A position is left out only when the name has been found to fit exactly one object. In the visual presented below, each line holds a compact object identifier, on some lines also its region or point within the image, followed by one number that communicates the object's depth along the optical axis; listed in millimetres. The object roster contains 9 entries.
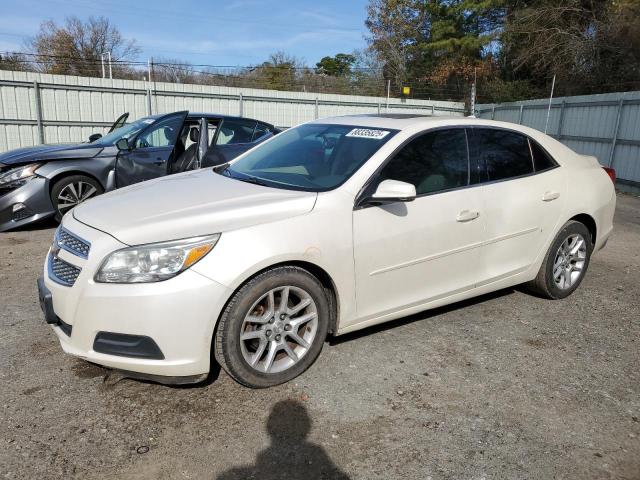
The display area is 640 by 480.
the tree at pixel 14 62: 19266
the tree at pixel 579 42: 18719
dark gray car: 6469
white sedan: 2668
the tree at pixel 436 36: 29706
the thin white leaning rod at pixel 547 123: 15081
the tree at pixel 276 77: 23547
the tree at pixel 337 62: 56750
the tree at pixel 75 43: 36344
